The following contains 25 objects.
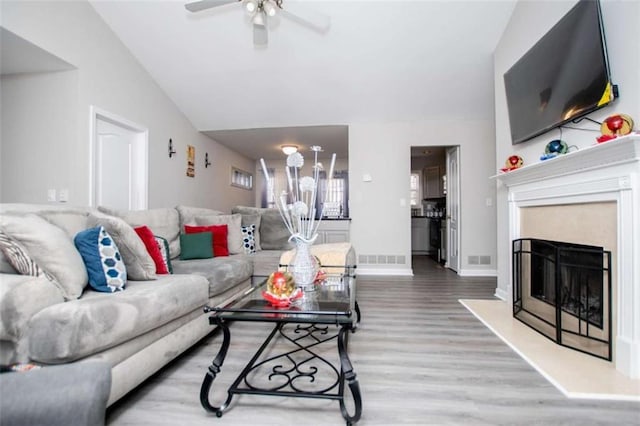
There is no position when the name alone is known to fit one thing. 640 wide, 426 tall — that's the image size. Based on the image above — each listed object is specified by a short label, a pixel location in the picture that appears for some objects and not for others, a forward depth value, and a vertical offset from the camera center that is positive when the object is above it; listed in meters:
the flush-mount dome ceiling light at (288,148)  5.67 +1.30
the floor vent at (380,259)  4.73 -0.69
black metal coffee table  1.33 -0.80
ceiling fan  2.39 +1.72
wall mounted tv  1.87 +1.04
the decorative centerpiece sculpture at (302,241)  1.81 -0.16
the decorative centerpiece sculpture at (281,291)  1.53 -0.40
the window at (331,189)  7.64 +0.72
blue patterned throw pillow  1.63 -0.24
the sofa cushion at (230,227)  3.34 -0.12
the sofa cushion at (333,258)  2.60 -0.39
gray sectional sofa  1.19 -0.42
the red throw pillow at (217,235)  3.12 -0.20
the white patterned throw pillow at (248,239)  3.57 -0.28
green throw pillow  2.93 -0.30
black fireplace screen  1.90 -0.58
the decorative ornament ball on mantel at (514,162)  2.80 +0.51
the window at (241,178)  6.52 +0.89
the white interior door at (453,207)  4.74 +0.15
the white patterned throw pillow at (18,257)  1.37 -0.19
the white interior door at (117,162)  3.10 +0.63
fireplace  1.63 +0.00
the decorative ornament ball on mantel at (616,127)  1.65 +0.50
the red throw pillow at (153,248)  2.18 -0.23
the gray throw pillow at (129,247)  1.83 -0.19
